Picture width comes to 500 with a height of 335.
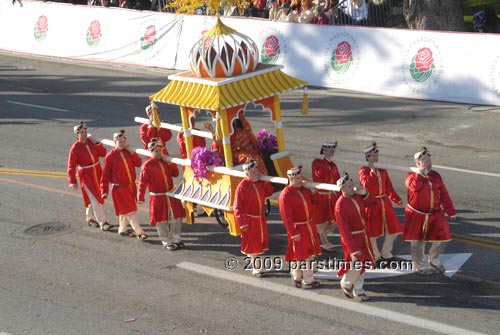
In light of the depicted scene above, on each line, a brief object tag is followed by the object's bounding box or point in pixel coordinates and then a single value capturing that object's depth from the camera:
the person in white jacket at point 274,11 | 24.77
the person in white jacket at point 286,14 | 24.12
